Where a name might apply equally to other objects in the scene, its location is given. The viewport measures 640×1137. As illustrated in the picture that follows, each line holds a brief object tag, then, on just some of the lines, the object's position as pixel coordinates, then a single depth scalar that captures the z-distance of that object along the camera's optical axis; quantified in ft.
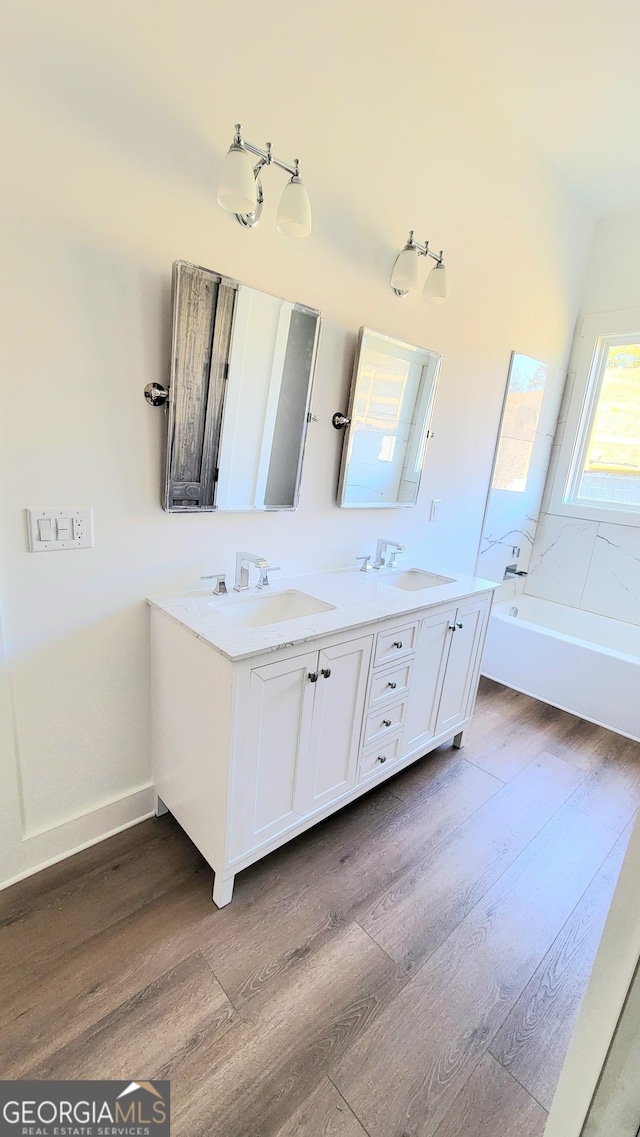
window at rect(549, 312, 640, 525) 9.89
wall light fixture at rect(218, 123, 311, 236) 4.01
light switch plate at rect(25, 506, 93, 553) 4.17
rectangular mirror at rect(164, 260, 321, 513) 4.56
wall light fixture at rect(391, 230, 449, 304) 5.80
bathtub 8.37
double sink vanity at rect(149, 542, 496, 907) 4.25
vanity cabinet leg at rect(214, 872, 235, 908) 4.57
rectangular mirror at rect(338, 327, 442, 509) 6.31
